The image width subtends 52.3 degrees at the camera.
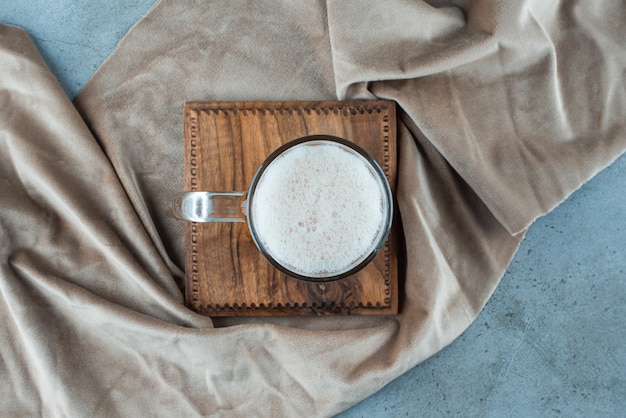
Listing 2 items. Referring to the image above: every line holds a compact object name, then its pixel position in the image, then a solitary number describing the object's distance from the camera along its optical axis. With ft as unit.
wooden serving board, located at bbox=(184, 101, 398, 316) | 2.56
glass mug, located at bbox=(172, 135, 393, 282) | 2.20
